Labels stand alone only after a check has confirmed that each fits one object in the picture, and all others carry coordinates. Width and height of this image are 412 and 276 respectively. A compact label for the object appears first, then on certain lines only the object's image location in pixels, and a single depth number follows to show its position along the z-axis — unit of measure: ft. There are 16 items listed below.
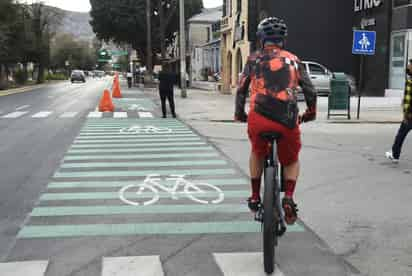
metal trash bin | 54.60
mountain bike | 12.95
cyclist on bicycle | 13.52
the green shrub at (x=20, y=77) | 183.73
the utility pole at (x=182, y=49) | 93.86
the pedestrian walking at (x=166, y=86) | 59.52
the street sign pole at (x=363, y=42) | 52.90
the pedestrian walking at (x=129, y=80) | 165.99
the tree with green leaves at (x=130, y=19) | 175.94
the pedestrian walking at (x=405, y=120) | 28.09
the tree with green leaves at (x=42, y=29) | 203.19
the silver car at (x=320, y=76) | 85.51
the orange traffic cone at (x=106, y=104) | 69.10
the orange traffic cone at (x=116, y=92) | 102.12
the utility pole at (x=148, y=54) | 152.60
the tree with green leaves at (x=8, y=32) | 130.93
